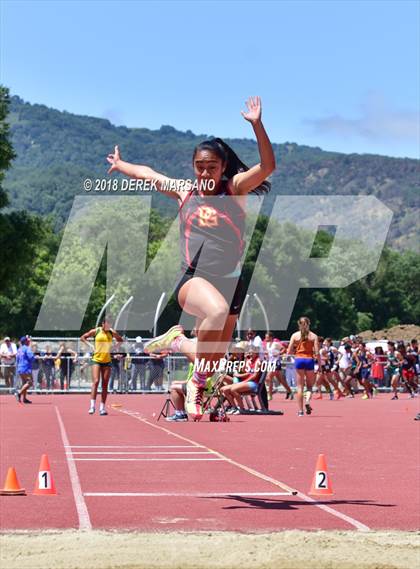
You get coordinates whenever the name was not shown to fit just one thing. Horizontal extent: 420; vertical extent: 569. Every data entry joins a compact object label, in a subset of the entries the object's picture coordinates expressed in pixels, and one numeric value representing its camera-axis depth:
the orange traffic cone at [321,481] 10.15
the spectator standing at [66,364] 33.06
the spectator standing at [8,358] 31.73
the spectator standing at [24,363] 26.52
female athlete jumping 8.06
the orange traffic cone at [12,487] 10.04
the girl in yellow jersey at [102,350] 20.52
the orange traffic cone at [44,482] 10.06
